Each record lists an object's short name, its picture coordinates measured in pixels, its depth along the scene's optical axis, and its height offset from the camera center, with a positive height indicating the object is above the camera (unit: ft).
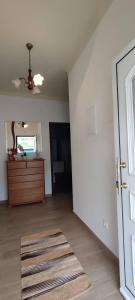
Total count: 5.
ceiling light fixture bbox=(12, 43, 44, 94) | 5.74 +3.02
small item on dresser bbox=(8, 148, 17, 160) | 11.69 -0.20
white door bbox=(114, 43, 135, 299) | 3.55 -0.51
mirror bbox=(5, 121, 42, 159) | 12.34 +1.14
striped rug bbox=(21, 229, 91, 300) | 4.14 -4.24
